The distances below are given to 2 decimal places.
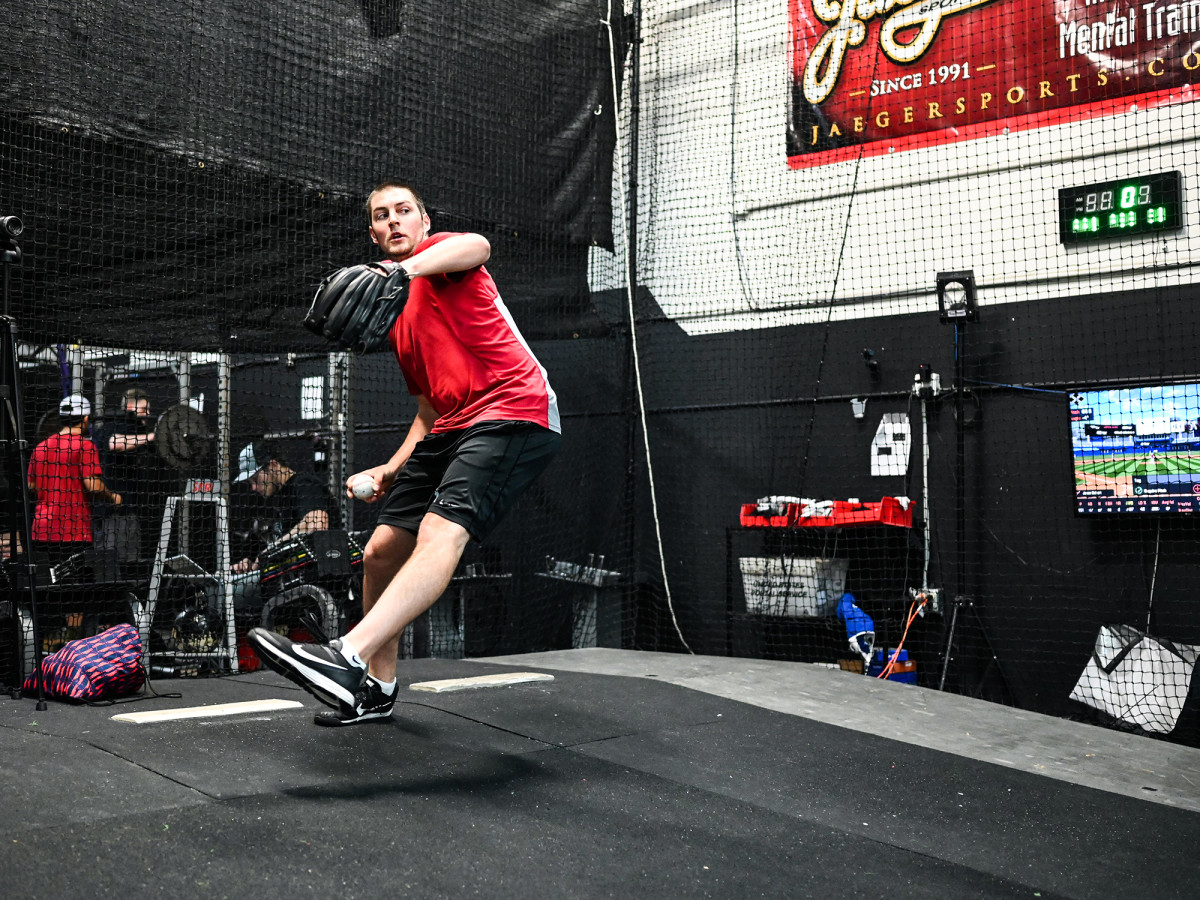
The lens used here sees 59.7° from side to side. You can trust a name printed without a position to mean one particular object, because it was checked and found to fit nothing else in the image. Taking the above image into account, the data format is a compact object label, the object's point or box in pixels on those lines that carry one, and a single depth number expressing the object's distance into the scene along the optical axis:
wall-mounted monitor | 4.86
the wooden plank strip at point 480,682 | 3.54
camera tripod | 3.29
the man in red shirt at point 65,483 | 4.76
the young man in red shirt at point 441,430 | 2.40
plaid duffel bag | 3.39
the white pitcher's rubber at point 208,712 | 2.92
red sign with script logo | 5.03
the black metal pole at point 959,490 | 5.36
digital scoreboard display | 5.00
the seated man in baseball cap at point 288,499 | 5.07
